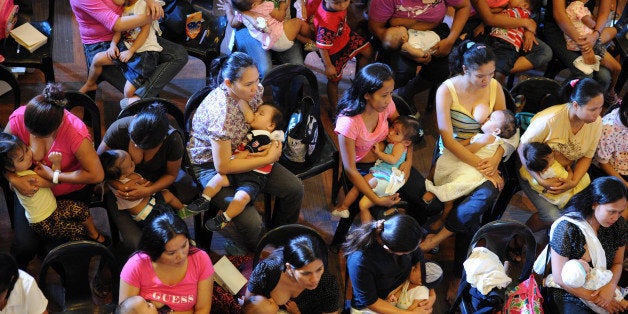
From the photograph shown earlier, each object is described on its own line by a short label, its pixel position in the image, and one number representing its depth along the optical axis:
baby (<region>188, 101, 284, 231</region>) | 3.88
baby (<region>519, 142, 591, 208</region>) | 4.12
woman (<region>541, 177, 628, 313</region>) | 3.70
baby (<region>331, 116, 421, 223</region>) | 4.10
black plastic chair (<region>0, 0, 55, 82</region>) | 4.49
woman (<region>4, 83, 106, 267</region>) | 3.49
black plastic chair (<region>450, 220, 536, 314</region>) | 3.62
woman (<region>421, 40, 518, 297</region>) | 4.15
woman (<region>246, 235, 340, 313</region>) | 3.26
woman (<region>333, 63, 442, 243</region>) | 3.90
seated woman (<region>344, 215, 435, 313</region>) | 3.40
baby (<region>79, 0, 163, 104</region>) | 4.44
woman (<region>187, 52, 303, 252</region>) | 3.77
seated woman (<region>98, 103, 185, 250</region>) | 3.59
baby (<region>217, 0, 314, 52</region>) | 4.66
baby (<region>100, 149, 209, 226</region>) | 3.68
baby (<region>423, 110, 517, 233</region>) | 4.18
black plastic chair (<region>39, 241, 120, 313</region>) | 3.27
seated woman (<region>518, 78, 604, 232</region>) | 4.10
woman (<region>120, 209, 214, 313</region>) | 3.23
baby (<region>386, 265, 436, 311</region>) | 3.61
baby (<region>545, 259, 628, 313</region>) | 3.66
